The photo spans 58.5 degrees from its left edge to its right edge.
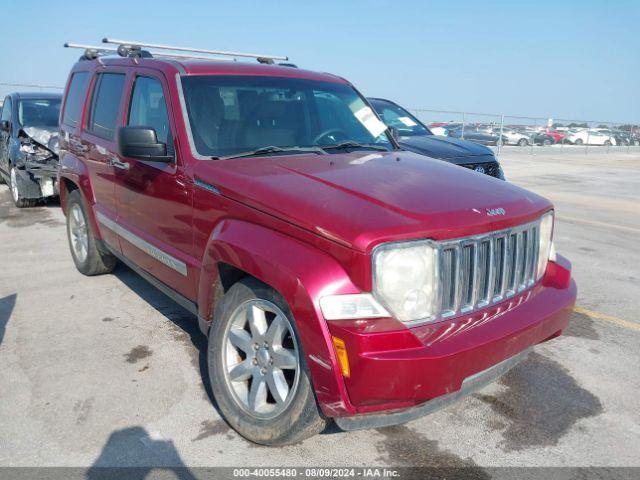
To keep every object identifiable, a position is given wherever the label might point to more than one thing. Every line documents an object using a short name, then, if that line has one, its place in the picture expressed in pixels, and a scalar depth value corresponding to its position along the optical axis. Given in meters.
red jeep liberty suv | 2.46
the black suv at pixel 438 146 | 7.62
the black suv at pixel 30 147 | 9.08
